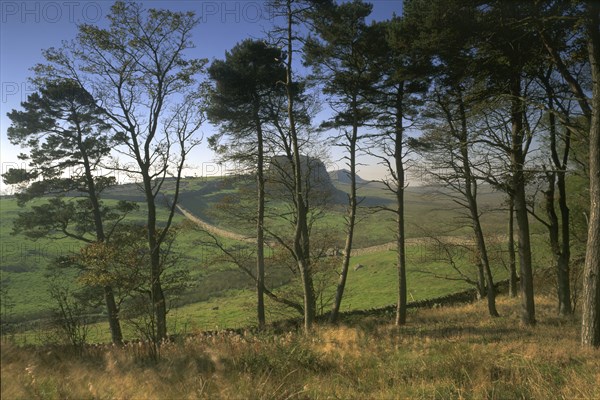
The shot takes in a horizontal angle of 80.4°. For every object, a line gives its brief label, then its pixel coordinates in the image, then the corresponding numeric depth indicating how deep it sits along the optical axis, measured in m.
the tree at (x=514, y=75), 8.78
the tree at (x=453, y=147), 11.53
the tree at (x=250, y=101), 13.76
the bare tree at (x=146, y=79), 12.18
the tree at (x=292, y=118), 10.79
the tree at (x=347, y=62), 11.57
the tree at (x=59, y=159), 16.06
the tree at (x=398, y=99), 11.68
